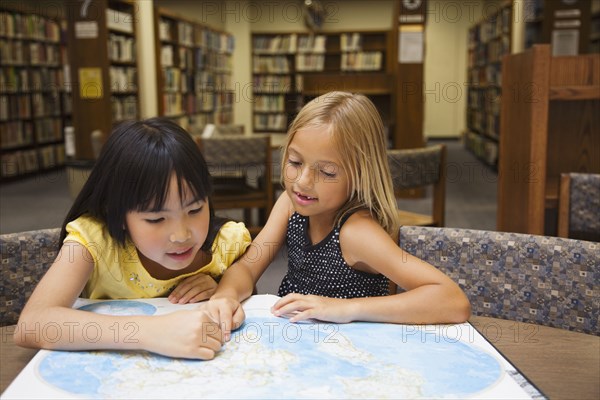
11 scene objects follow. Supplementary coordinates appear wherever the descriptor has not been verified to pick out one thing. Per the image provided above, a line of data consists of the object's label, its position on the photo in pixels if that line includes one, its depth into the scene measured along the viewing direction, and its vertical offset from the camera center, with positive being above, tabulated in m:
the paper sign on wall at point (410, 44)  5.55 +0.51
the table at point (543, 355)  0.78 -0.35
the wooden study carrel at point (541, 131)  2.48 -0.14
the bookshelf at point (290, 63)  10.94 +0.69
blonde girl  0.99 -0.28
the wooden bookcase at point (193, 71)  7.16 +0.43
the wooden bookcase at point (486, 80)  8.09 +0.31
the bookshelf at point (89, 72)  5.12 +0.26
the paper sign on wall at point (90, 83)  5.21 +0.17
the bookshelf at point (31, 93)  7.19 +0.14
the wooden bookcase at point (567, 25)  6.15 +0.73
